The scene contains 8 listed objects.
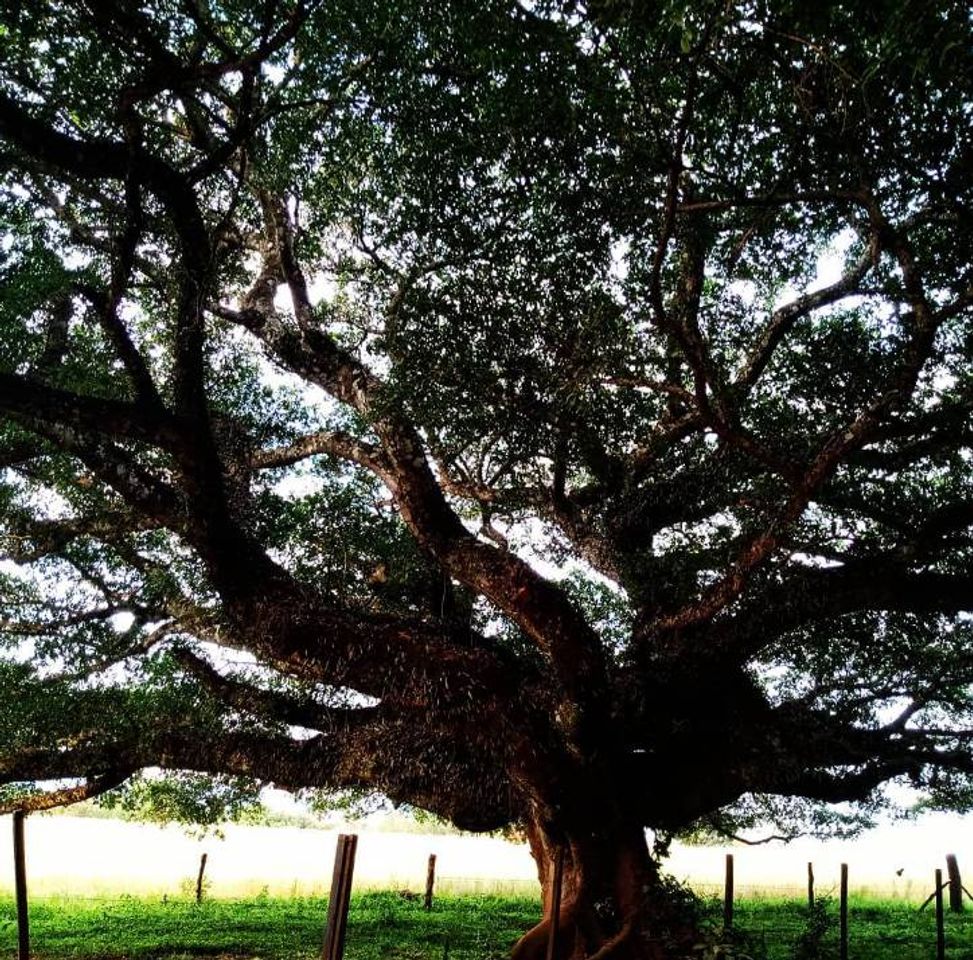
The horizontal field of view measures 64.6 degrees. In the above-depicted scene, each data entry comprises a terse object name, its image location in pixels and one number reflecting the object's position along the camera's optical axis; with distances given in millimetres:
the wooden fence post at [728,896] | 8984
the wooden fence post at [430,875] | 17481
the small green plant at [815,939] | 9188
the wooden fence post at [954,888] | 16453
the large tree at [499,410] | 5281
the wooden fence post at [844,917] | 8940
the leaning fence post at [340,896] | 3914
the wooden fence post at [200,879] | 16789
